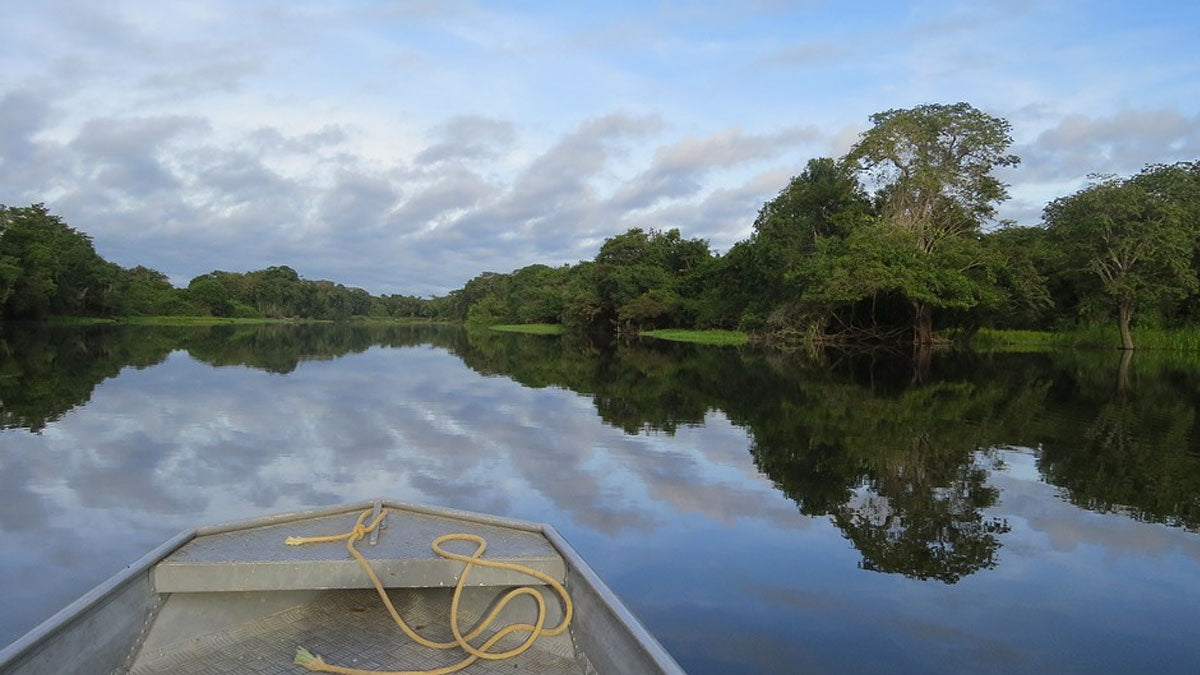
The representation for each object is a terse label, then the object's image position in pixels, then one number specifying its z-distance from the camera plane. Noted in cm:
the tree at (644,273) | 5134
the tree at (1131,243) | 2902
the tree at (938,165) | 2981
